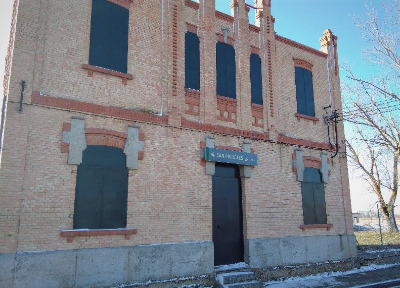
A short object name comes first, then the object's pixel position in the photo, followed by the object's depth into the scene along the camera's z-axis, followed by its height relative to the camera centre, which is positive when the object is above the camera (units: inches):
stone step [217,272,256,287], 364.5 -72.8
